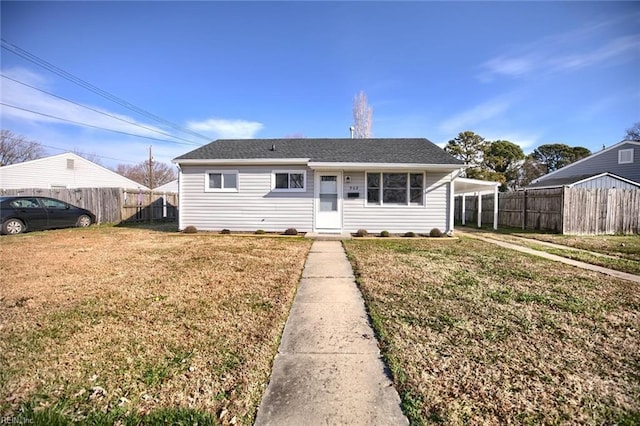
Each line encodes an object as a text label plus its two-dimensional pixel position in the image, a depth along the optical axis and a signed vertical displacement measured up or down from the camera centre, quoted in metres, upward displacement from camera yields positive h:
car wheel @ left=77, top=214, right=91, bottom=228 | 13.34 -0.88
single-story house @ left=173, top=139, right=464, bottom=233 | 11.36 +0.47
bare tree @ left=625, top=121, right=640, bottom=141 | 36.12 +8.76
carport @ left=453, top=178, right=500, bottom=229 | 12.26 +0.76
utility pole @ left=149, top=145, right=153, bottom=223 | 17.22 -0.21
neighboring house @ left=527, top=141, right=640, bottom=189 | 19.25 +2.71
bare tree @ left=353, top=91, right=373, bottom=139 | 29.70 +8.64
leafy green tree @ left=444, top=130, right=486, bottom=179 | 31.09 +5.83
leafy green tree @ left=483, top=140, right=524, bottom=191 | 31.45 +4.84
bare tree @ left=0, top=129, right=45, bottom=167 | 34.22 +6.44
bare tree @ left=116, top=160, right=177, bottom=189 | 50.41 +5.22
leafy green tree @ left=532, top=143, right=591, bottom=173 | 36.69 +6.12
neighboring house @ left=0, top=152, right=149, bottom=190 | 22.14 +2.31
